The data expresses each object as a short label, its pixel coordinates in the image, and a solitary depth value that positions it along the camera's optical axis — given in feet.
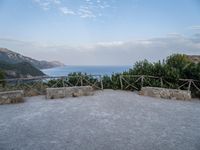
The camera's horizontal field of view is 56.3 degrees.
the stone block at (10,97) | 25.12
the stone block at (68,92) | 27.71
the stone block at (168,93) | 28.17
